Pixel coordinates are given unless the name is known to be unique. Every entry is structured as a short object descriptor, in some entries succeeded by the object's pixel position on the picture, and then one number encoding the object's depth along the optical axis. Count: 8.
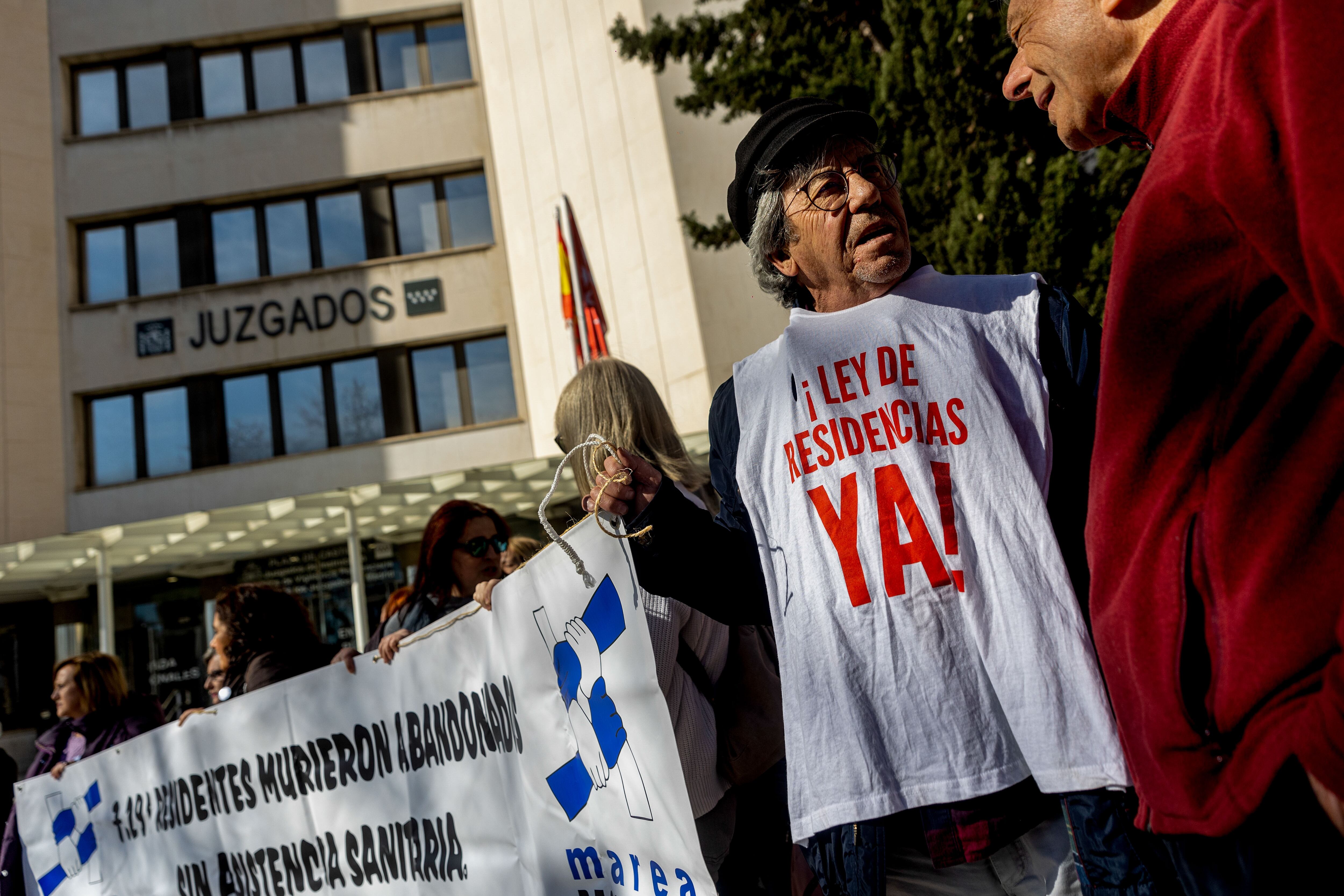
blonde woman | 2.27
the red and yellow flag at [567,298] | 12.20
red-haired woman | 3.78
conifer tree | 5.38
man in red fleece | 0.77
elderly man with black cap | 1.41
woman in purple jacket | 5.06
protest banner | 2.05
